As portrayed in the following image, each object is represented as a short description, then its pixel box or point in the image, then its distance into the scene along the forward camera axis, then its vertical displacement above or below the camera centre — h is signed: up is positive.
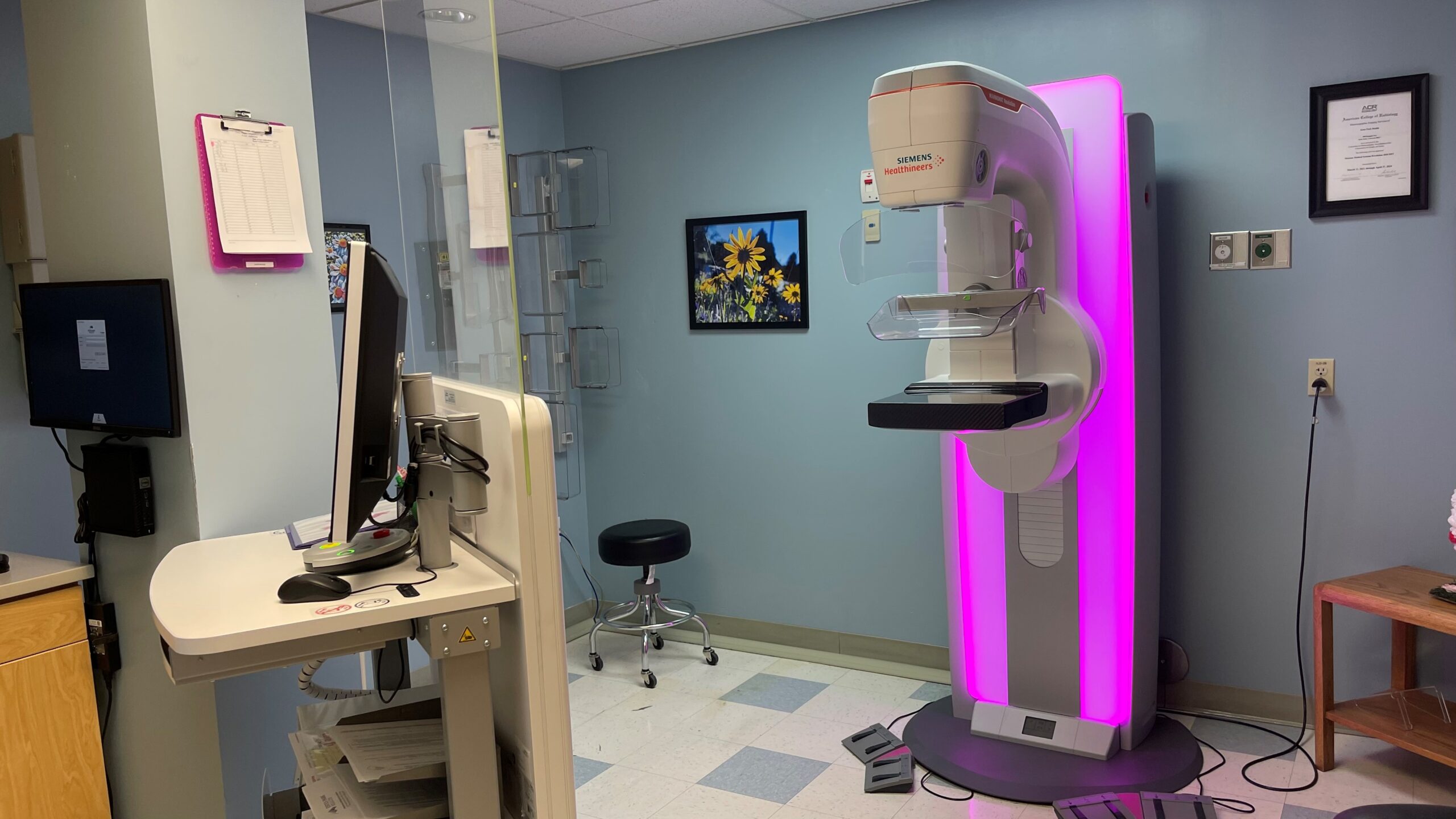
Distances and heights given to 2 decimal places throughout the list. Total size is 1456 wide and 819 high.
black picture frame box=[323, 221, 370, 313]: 3.57 +0.26
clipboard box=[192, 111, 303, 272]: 2.30 +0.19
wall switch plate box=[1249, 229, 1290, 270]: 3.08 +0.09
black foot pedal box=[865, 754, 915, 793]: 2.93 -1.39
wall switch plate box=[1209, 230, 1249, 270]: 3.13 +0.10
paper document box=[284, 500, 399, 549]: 2.08 -0.42
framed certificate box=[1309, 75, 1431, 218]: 2.86 +0.37
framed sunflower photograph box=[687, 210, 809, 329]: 3.98 +0.14
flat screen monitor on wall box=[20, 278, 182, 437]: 2.25 -0.03
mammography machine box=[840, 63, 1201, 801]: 2.52 -0.36
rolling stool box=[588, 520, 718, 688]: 3.90 -0.93
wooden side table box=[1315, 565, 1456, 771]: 2.62 -1.05
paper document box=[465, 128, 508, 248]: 1.71 +0.24
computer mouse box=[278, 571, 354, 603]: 1.71 -0.44
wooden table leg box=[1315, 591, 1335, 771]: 2.84 -1.14
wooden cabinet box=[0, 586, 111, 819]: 2.39 -0.89
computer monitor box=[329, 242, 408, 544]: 1.77 -0.11
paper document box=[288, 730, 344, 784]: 1.89 -0.80
